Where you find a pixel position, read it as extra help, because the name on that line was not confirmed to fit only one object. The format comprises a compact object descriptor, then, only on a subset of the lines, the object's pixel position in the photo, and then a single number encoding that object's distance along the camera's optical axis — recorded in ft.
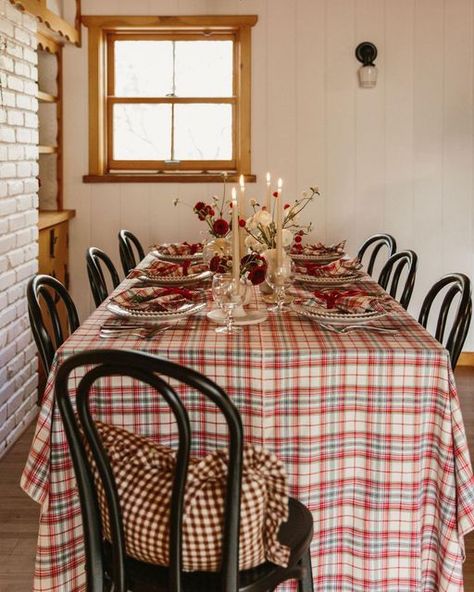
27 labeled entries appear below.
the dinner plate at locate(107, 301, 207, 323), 7.84
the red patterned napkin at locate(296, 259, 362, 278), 10.80
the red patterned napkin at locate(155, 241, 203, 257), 12.74
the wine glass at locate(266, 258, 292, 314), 8.89
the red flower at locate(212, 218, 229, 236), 9.05
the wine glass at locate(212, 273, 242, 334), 7.79
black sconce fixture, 15.74
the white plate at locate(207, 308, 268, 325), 7.97
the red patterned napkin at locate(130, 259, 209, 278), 10.66
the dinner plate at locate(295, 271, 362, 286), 10.46
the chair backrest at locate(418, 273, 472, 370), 8.16
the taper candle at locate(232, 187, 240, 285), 7.47
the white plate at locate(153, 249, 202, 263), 12.41
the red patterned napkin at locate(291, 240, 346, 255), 12.75
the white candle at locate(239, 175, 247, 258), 9.21
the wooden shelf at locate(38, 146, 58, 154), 15.17
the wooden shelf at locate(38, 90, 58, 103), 14.85
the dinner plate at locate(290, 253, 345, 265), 12.31
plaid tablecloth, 6.80
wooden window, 16.26
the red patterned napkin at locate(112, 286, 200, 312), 8.13
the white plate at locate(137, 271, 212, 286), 10.38
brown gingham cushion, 5.14
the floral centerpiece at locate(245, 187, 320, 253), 9.66
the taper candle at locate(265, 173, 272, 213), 9.74
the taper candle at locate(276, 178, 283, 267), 8.48
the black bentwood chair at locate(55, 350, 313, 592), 4.80
